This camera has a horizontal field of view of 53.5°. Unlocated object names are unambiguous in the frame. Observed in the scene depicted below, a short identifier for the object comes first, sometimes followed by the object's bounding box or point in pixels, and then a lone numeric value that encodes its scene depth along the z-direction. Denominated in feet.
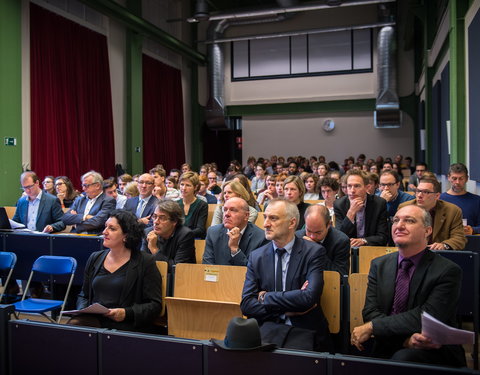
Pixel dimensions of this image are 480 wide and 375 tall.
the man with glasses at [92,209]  17.16
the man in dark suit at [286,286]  8.60
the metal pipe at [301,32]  47.44
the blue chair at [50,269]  13.16
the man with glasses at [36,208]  18.40
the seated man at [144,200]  18.58
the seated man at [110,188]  22.68
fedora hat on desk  5.85
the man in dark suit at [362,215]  14.12
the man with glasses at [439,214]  13.03
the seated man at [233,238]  11.79
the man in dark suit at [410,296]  7.59
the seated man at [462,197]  16.08
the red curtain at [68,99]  30.89
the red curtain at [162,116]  44.88
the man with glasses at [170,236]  12.13
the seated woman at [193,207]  16.67
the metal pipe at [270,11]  39.34
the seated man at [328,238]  10.99
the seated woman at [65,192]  23.34
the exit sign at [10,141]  27.22
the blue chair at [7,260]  14.20
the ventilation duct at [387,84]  47.85
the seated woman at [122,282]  9.56
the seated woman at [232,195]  15.24
